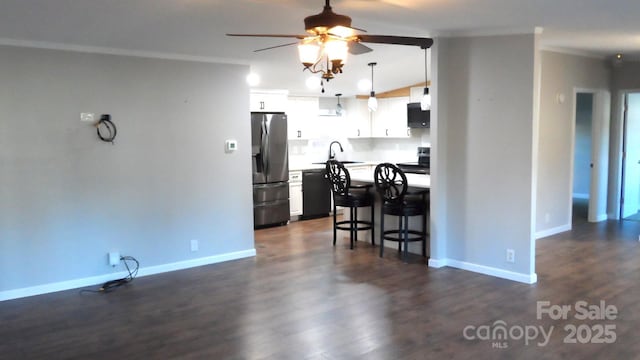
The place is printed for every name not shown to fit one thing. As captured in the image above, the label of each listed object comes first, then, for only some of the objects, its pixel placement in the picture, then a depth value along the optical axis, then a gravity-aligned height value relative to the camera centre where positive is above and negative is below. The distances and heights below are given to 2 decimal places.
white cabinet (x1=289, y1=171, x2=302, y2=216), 7.87 -0.85
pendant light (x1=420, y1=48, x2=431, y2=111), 5.70 +0.44
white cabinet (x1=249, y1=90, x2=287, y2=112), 7.44 +0.60
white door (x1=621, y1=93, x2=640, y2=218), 7.24 -0.33
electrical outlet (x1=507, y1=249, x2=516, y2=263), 4.67 -1.12
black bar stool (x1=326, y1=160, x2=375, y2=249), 5.92 -0.68
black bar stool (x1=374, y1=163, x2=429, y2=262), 5.27 -0.69
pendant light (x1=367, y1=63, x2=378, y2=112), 6.76 +0.50
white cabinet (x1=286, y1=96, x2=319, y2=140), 8.30 +0.39
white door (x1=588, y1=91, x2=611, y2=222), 7.07 -0.27
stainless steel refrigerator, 7.30 -0.43
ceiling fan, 2.88 +0.61
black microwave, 8.13 +0.35
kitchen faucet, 9.10 -0.28
